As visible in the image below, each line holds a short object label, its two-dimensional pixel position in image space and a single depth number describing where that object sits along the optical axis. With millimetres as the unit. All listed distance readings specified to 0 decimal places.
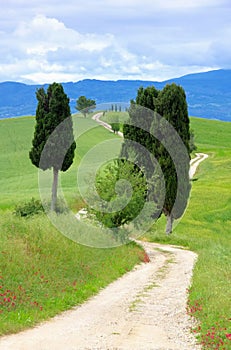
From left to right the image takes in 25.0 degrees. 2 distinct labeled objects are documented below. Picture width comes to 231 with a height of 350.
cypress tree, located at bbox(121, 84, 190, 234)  42219
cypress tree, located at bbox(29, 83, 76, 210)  48625
